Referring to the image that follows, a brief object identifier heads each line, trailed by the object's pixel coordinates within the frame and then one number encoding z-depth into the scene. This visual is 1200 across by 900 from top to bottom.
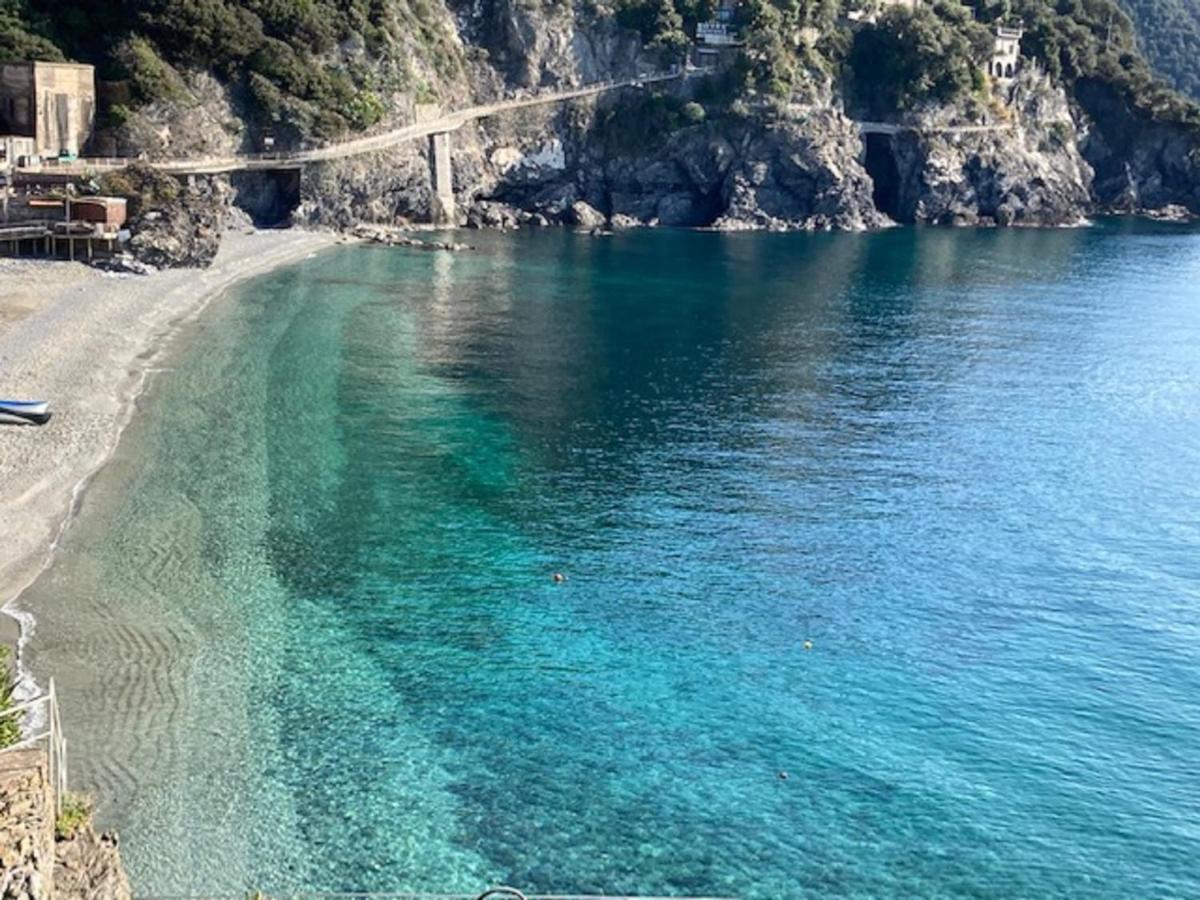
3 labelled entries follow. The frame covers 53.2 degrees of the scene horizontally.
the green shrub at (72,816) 15.78
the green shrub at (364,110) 101.12
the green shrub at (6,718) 17.93
